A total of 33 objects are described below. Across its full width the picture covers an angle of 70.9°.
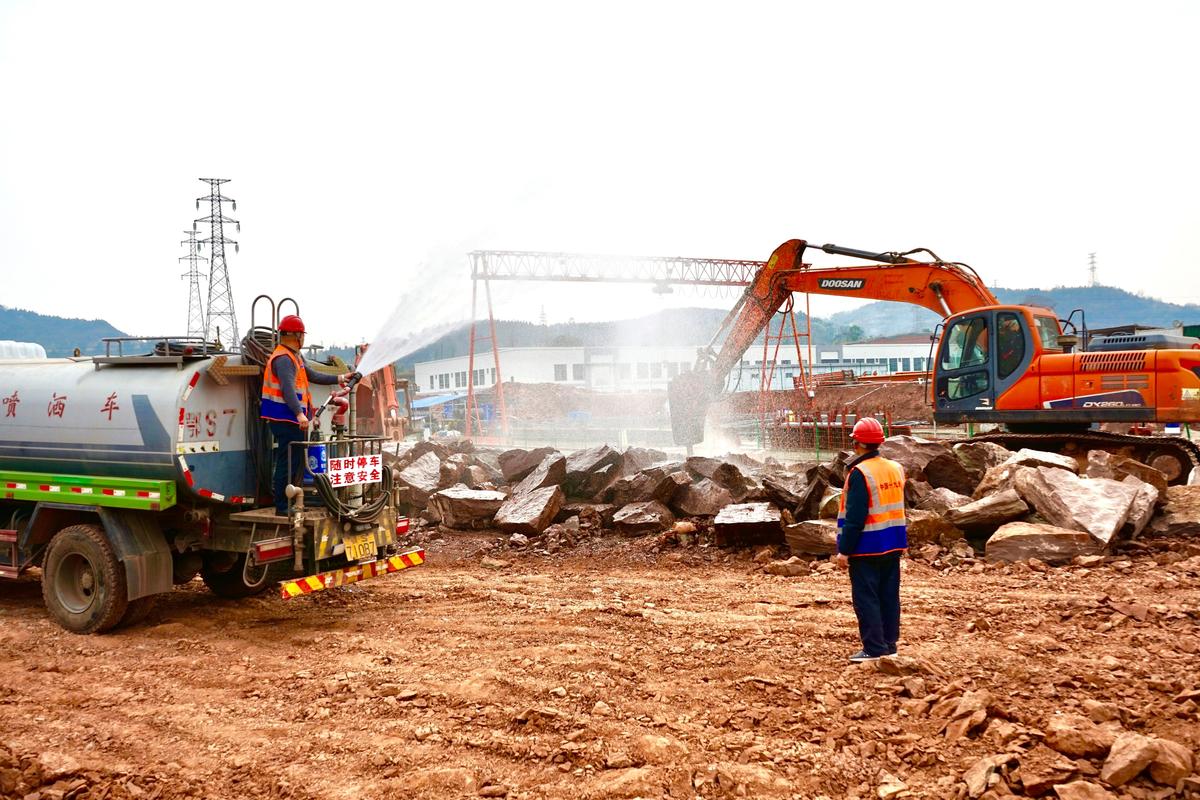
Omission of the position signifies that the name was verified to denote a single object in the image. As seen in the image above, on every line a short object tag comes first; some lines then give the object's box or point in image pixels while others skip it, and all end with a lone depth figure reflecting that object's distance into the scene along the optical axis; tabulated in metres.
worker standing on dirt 5.46
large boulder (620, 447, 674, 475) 11.99
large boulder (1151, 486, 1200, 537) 8.73
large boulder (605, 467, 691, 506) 10.73
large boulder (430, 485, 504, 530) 11.05
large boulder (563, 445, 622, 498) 11.45
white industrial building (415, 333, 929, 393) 57.91
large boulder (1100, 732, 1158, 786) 3.66
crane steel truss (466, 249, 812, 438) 25.65
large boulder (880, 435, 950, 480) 10.78
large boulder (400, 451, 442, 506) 11.96
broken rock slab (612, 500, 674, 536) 10.31
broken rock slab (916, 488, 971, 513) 9.36
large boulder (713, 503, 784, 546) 9.34
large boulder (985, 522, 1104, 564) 8.08
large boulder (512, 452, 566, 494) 11.26
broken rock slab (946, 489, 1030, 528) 8.77
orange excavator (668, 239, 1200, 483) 11.25
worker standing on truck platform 6.63
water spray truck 6.61
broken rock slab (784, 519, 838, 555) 8.74
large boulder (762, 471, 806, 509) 9.91
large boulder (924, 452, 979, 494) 10.61
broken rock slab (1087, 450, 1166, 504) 9.59
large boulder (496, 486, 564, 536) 10.47
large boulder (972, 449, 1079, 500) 9.63
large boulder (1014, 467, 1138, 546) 8.23
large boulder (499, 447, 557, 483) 12.54
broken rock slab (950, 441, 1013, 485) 10.84
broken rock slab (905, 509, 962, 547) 8.87
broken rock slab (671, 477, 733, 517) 10.39
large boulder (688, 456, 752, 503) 10.91
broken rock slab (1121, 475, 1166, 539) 8.60
